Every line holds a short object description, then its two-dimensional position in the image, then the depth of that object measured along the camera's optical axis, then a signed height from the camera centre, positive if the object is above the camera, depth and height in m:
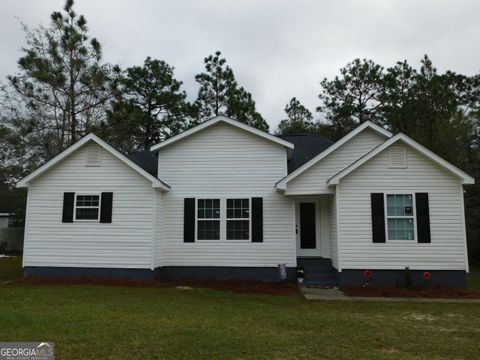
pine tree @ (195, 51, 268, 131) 30.09 +10.12
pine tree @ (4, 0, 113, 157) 21.92 +7.97
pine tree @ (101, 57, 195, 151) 30.19 +9.54
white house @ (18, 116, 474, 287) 12.02 +0.51
